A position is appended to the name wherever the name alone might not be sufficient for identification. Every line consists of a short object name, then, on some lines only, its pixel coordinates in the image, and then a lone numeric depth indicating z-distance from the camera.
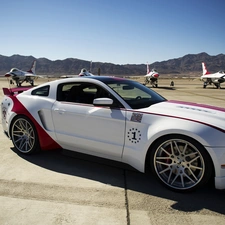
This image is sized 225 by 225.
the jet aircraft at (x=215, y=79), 33.50
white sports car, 3.13
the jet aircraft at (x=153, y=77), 35.31
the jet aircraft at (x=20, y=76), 32.72
